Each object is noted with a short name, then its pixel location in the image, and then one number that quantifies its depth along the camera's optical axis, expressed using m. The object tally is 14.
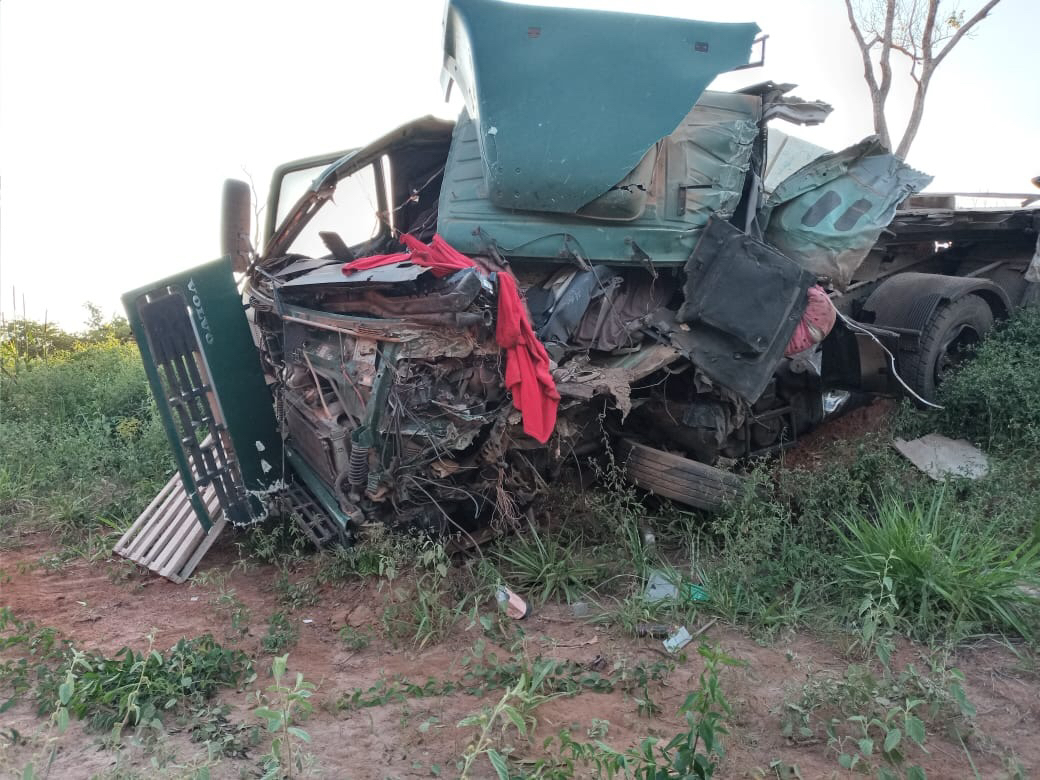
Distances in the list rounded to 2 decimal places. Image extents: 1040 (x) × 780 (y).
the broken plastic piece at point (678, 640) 3.42
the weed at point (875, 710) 2.53
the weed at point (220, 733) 2.60
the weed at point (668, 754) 2.16
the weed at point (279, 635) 3.63
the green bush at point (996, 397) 4.97
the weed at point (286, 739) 2.26
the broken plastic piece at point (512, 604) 3.85
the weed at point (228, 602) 3.86
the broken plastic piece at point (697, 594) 3.77
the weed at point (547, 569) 4.12
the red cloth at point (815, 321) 4.53
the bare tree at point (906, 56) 13.67
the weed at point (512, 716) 2.25
